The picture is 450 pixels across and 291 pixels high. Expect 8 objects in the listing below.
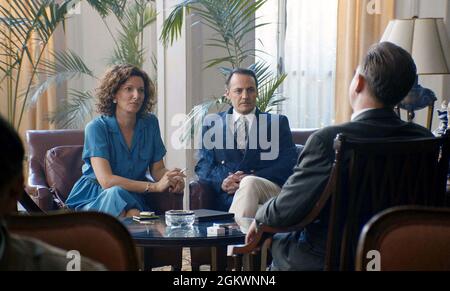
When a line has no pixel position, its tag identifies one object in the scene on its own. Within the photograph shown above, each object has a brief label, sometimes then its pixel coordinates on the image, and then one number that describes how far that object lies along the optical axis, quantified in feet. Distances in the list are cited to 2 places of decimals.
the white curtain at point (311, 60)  21.43
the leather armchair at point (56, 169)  14.35
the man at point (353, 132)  8.43
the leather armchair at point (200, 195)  14.80
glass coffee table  10.62
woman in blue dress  13.96
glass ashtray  11.48
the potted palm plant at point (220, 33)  17.67
